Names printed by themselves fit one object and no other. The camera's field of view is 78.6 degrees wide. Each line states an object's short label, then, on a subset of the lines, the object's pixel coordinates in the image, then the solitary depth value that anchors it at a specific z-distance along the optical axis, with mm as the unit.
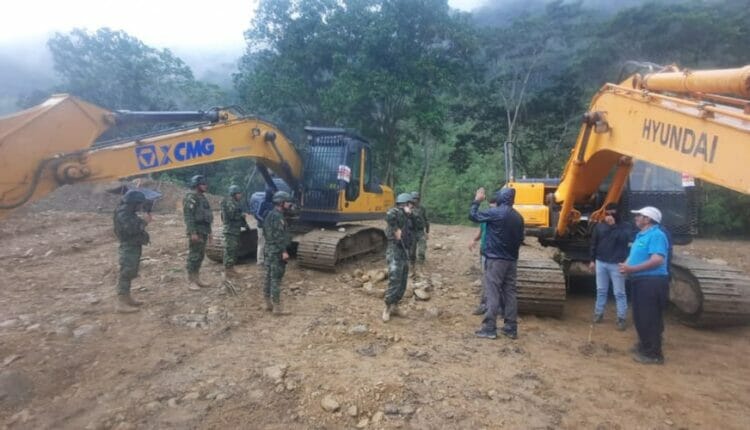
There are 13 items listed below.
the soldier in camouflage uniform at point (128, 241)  5672
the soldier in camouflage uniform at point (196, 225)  6551
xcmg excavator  3654
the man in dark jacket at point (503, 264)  4918
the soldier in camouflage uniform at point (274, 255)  5738
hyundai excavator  2955
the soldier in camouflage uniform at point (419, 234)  7497
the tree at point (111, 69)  20750
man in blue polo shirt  4418
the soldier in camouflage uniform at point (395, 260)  5570
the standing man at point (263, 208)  8028
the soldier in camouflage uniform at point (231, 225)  7016
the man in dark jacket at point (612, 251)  5473
